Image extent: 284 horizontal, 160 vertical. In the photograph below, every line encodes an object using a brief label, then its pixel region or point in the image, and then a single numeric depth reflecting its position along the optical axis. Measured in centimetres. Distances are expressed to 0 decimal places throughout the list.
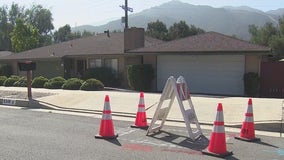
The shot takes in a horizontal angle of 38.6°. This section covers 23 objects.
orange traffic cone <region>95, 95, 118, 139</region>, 923
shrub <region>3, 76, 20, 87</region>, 2560
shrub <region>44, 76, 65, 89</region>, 2291
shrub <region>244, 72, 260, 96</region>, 1916
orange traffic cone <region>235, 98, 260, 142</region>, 895
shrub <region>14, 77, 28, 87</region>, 2445
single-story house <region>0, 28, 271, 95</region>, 2016
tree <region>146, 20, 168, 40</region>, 6412
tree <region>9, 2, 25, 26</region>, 7612
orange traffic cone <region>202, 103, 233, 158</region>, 764
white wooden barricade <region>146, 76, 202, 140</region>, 892
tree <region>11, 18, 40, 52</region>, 4962
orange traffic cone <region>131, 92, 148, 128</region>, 1051
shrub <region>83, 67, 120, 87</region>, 2609
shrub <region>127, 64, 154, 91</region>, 2244
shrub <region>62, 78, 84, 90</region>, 2177
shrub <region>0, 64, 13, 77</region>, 3312
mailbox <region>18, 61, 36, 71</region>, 1684
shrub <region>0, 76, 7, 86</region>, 2634
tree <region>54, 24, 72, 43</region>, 8781
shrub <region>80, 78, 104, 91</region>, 2084
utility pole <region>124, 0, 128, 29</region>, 3904
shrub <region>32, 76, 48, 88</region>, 2388
